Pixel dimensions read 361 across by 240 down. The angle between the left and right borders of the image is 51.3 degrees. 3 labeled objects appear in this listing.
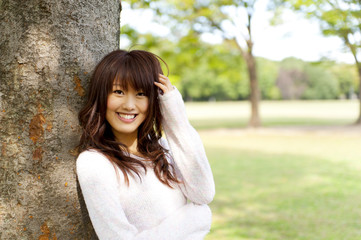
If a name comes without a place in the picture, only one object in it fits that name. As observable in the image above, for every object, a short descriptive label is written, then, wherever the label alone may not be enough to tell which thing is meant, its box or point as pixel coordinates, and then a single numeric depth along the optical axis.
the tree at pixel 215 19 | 18.89
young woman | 1.66
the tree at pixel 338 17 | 16.78
